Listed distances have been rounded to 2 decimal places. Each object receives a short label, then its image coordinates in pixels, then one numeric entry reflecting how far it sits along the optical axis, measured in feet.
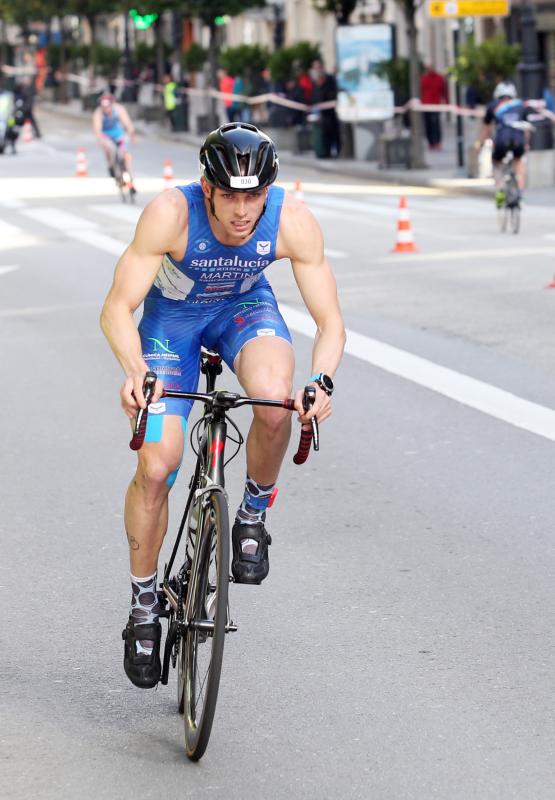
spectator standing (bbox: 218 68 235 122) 161.01
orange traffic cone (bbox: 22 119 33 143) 173.06
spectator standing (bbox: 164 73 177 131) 167.22
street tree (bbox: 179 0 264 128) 162.81
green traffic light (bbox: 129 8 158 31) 179.30
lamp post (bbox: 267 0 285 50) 196.95
